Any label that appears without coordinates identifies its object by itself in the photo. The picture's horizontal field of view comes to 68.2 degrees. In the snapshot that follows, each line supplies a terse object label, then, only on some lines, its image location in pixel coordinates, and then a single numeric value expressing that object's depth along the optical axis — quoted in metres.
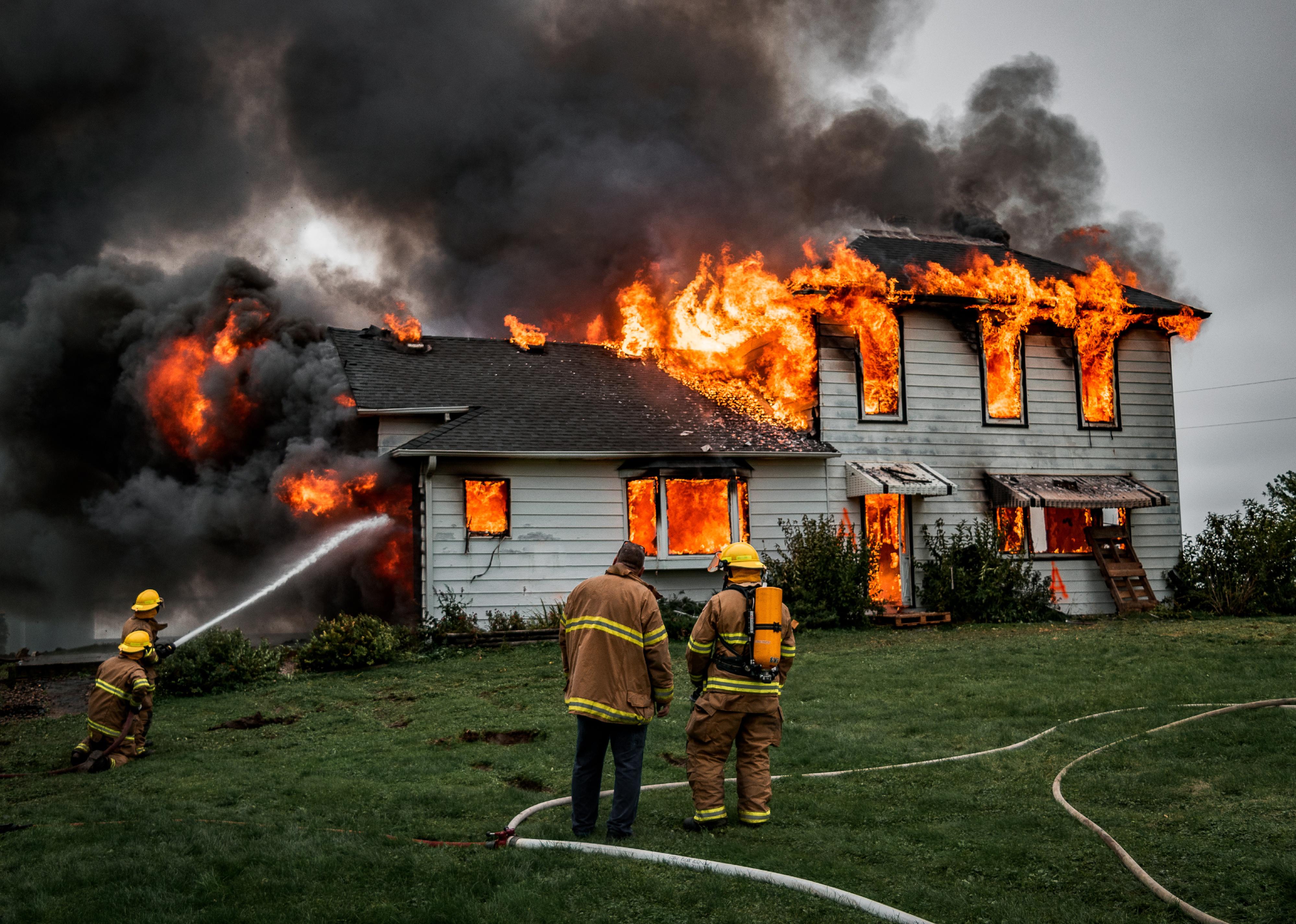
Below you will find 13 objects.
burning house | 15.95
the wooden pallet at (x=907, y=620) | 16.31
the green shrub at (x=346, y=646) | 13.45
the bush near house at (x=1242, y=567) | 16.91
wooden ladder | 17.98
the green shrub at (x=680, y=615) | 14.87
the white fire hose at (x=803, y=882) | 4.32
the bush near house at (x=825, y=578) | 15.62
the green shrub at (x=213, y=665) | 11.94
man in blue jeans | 5.76
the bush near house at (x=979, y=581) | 16.88
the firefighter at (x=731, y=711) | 6.00
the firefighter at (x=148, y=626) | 8.82
